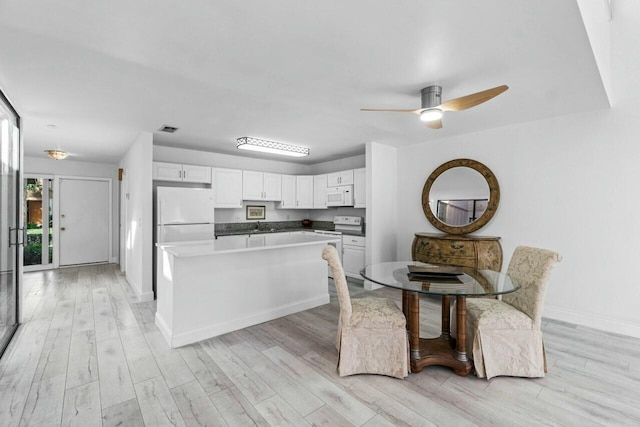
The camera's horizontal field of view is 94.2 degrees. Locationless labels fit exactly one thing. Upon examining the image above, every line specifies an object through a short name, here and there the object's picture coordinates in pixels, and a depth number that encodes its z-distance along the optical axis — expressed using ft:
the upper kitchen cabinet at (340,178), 18.30
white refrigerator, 14.53
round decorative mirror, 13.15
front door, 21.36
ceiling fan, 7.45
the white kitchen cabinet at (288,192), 20.74
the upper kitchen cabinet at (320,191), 20.34
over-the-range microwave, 18.34
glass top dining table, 7.09
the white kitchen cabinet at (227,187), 17.70
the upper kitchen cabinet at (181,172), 15.76
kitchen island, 9.35
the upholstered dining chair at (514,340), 7.37
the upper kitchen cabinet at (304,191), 21.22
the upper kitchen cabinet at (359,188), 17.34
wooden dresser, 12.31
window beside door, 20.20
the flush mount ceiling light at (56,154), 15.58
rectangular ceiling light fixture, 14.28
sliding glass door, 9.11
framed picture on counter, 20.40
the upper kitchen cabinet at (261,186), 19.01
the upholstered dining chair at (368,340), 7.48
